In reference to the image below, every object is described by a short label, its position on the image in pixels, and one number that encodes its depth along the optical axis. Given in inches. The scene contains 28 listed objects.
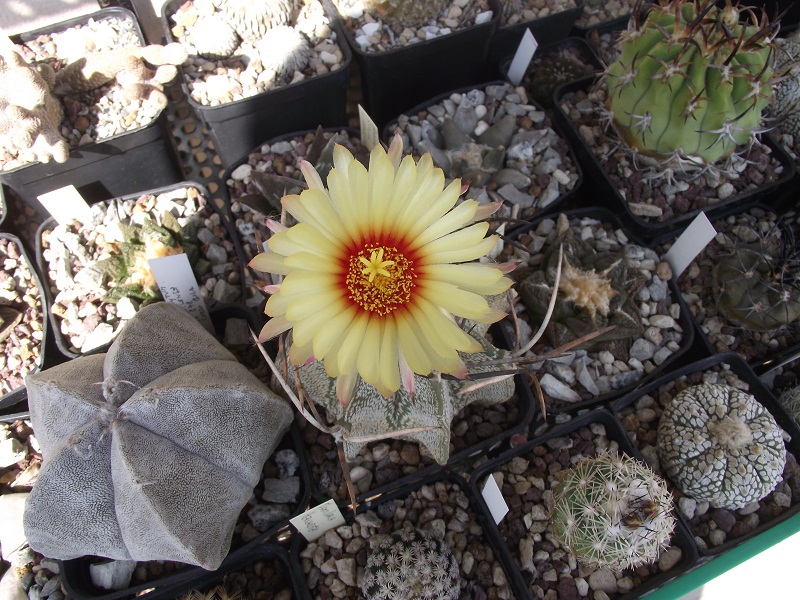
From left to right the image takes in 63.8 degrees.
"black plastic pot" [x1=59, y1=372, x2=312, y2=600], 10.0
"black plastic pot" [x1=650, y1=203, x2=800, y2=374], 12.9
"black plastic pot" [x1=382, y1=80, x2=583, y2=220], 14.0
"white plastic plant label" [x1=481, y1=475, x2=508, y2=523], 10.3
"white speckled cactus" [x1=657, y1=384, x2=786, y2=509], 10.7
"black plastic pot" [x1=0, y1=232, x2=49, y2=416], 11.9
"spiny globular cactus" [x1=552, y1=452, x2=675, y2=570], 9.3
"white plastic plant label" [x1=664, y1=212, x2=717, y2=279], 12.2
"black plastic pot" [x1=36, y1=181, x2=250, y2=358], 12.1
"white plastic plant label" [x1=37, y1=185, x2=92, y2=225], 13.0
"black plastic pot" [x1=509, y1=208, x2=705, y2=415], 11.8
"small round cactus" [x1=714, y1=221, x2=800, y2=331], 12.4
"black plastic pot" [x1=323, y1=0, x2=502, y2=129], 15.3
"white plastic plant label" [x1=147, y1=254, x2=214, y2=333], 11.1
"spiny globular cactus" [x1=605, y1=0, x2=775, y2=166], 11.6
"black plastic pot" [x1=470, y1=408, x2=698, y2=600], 10.4
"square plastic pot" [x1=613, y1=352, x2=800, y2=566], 11.1
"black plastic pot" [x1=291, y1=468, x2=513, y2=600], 11.0
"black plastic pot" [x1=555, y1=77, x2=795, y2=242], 13.7
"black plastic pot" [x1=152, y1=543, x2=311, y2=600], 10.4
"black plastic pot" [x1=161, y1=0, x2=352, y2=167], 14.1
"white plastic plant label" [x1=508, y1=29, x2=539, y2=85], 15.1
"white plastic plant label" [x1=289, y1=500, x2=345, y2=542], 10.2
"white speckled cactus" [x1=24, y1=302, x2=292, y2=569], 8.5
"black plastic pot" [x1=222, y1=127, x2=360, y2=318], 12.4
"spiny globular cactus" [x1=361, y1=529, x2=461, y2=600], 9.9
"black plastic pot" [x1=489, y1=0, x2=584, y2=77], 16.4
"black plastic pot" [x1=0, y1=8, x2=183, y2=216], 13.6
